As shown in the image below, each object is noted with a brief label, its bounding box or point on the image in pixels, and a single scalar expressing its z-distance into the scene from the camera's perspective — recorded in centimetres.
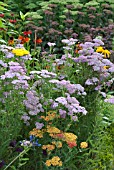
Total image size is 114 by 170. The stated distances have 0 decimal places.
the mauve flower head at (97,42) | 431
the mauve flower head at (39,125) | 372
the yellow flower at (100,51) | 454
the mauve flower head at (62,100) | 356
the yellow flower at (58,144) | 366
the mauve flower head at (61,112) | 367
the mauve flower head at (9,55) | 380
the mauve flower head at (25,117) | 374
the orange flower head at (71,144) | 360
